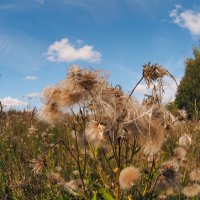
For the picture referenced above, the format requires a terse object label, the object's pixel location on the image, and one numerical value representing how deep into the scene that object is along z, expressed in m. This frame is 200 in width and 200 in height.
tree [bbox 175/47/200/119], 13.81
